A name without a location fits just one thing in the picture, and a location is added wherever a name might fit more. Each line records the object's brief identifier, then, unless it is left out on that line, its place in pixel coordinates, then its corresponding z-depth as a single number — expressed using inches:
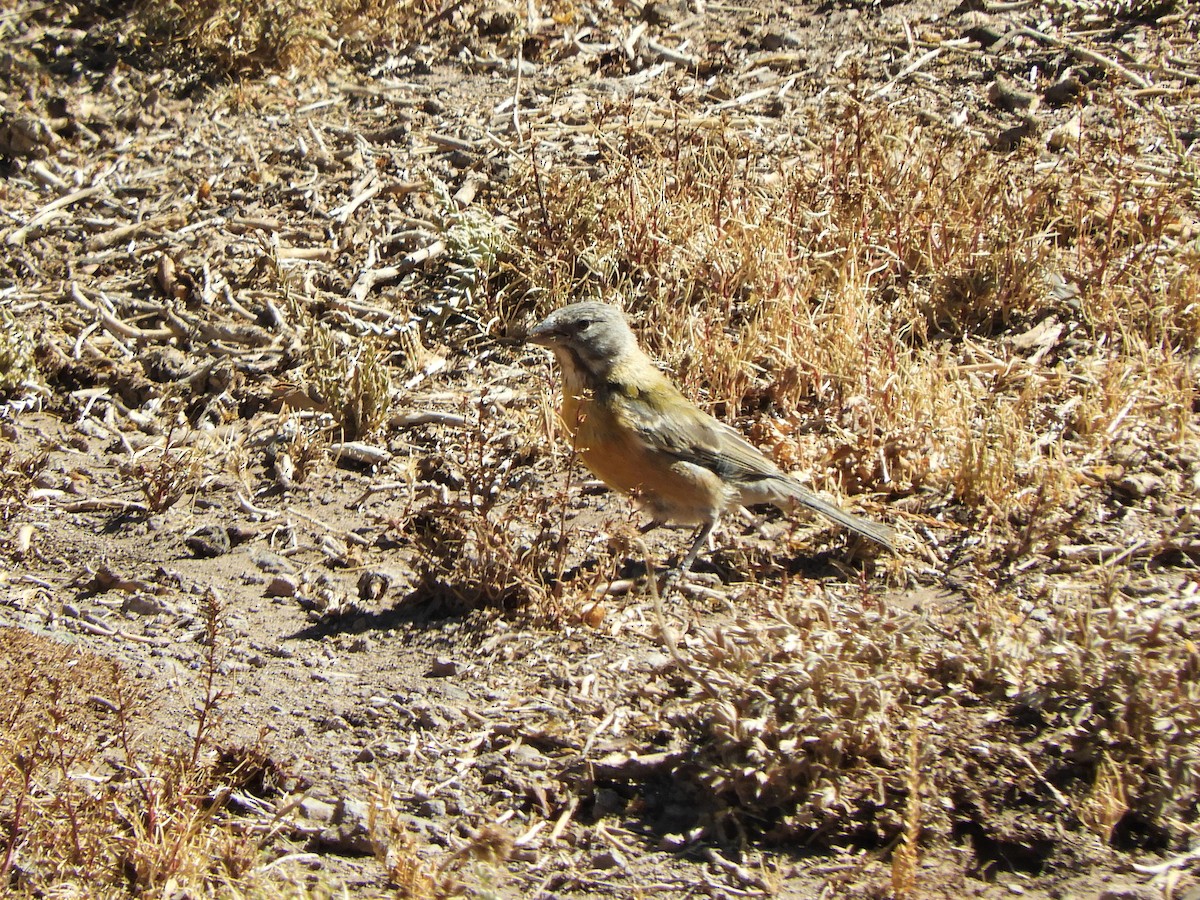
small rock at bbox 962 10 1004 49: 359.9
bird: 222.7
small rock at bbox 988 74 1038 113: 331.6
